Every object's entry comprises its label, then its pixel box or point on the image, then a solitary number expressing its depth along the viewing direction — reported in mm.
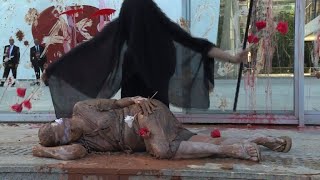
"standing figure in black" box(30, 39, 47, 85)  6969
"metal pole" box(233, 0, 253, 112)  6362
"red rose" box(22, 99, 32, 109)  7111
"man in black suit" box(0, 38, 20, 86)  7047
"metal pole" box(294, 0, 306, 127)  6363
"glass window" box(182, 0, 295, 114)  6477
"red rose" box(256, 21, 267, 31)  6273
